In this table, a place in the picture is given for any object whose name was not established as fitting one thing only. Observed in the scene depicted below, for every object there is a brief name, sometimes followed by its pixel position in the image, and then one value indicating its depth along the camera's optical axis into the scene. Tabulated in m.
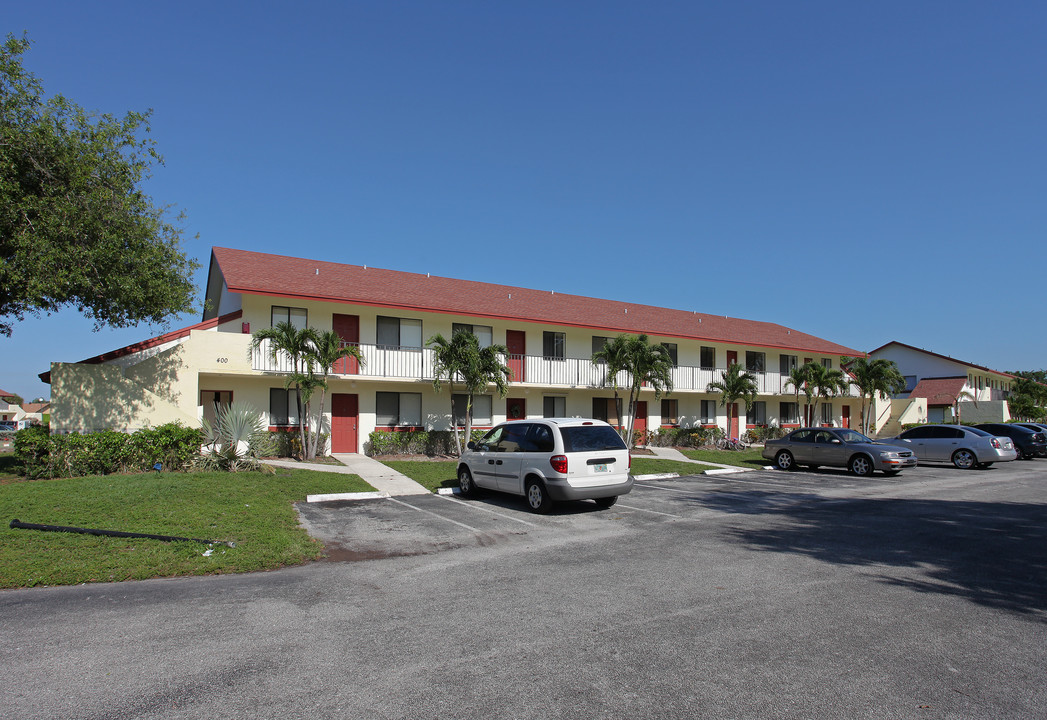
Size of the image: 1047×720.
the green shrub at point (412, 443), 22.22
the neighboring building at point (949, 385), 48.03
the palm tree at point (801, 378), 33.50
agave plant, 14.70
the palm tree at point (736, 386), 29.81
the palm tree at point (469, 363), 21.30
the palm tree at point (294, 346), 18.72
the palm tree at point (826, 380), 33.38
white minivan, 11.16
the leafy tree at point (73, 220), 12.99
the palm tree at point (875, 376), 35.19
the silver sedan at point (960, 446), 22.31
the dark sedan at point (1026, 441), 27.11
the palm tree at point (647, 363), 25.73
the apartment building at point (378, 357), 17.09
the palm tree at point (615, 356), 25.75
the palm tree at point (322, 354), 19.12
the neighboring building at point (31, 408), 114.37
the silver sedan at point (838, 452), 18.95
